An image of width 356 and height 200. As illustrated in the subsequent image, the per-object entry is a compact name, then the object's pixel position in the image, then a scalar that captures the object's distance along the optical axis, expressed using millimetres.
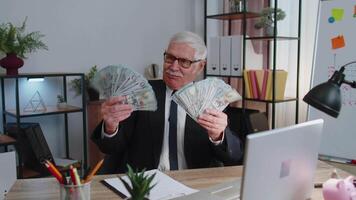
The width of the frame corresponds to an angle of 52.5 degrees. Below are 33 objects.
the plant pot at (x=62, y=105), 3018
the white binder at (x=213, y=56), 3320
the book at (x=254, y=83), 3074
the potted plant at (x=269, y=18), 2973
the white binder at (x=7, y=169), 1978
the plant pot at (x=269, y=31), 2963
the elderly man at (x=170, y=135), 1698
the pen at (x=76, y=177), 962
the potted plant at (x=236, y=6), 3221
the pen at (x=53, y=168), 976
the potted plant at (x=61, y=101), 3057
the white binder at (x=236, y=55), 3115
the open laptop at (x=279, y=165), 879
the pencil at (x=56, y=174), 972
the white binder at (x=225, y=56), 3211
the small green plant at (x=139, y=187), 855
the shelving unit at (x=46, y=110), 2617
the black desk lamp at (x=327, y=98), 1089
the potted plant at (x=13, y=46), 2623
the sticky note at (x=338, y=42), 2117
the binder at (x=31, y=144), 2672
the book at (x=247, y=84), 3115
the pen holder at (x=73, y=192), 948
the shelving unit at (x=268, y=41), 2939
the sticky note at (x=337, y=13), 2113
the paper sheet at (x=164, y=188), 1236
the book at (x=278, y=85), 2949
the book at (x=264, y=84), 2982
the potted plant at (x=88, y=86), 3145
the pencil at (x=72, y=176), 960
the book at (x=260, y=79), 3014
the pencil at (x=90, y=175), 993
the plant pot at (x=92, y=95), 3138
